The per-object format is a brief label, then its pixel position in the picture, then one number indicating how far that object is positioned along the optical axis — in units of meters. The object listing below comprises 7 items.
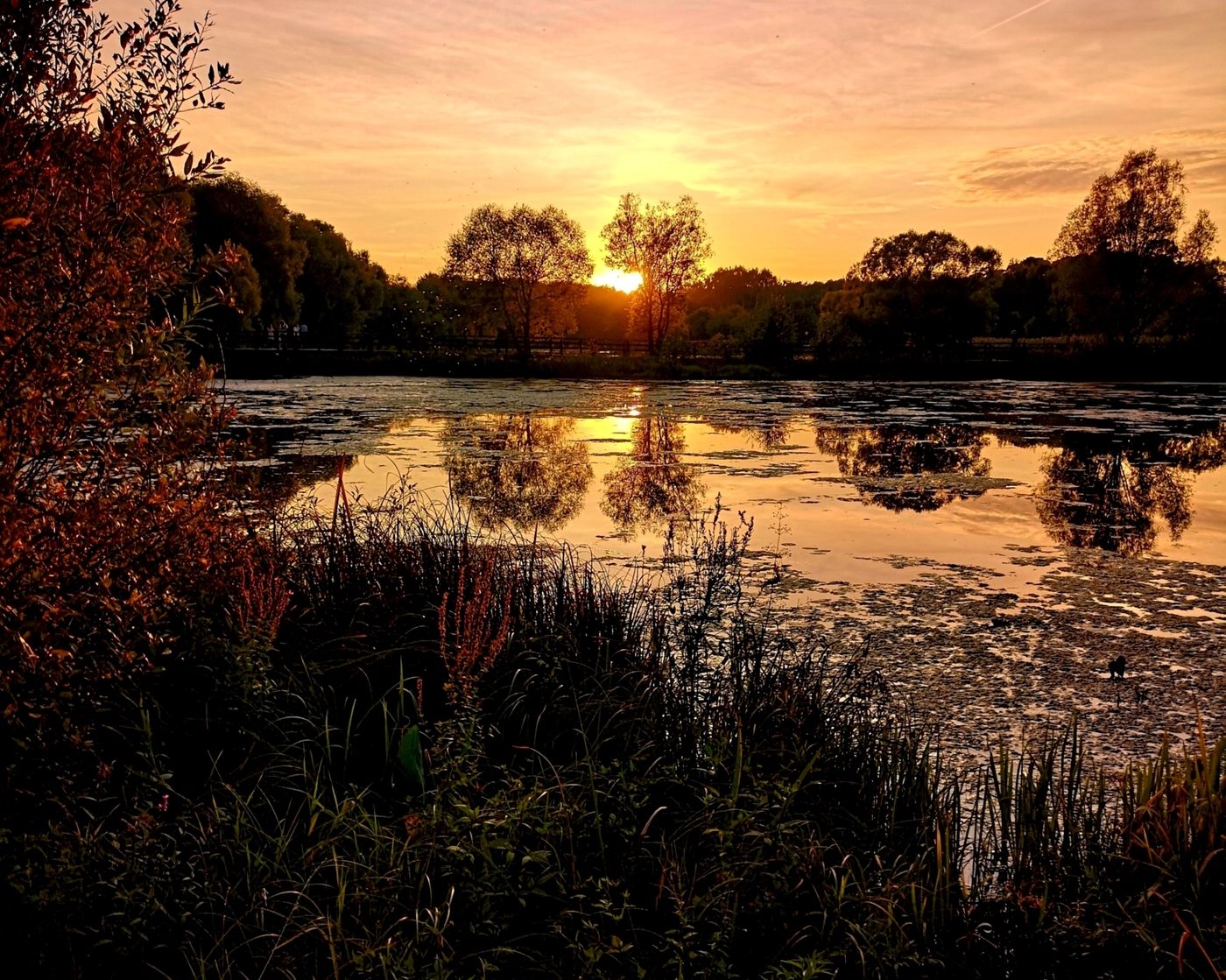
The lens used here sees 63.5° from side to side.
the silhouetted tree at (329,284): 80.88
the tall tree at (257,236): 59.12
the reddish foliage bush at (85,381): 3.57
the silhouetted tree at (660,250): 60.31
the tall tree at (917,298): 56.69
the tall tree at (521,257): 61.00
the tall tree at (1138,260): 52.44
